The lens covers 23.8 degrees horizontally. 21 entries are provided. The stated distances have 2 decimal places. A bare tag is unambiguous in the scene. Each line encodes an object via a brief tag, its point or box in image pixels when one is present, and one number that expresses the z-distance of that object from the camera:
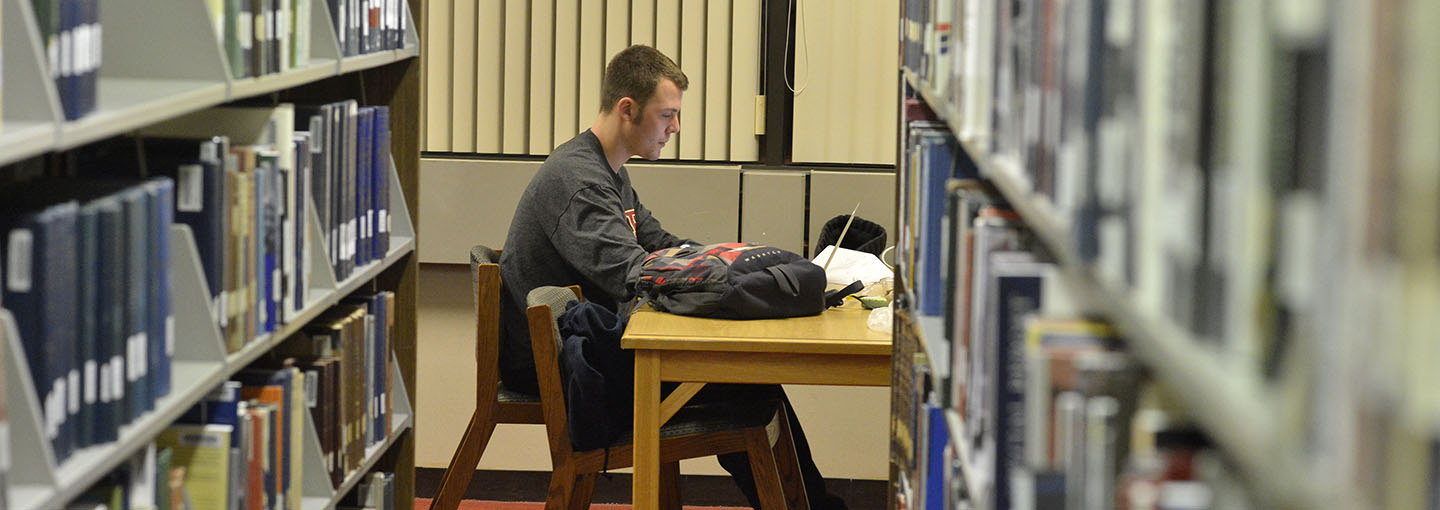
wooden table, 8.02
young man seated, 8.63
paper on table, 8.60
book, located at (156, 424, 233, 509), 6.93
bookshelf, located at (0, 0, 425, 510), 5.67
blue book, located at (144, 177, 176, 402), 6.65
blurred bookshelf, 1.92
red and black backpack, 8.21
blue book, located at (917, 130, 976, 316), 6.90
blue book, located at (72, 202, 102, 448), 6.39
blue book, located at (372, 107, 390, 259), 7.86
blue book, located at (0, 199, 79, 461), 5.91
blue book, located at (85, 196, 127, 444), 6.50
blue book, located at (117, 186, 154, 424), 6.57
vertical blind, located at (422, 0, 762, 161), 9.53
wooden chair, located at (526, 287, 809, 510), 8.29
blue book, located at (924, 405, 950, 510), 6.75
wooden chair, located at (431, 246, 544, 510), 8.56
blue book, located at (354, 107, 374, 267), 7.70
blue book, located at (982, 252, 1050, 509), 5.04
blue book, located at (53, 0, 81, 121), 5.99
